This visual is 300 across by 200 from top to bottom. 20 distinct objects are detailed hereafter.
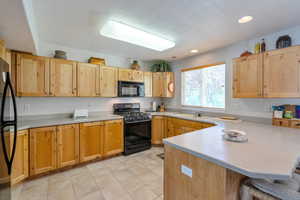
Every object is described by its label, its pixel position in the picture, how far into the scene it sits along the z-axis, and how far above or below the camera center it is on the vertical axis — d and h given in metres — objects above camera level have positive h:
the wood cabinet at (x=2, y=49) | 1.82 +0.70
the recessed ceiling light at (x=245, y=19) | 1.89 +1.16
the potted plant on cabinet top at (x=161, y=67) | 4.21 +1.04
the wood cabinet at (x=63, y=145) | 2.14 -0.88
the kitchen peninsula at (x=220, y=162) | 0.94 -0.46
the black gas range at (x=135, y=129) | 3.24 -0.76
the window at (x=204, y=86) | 3.24 +0.36
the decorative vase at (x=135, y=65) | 3.81 +0.97
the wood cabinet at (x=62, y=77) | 2.63 +0.44
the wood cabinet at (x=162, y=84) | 4.13 +0.47
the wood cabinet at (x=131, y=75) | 3.49 +0.66
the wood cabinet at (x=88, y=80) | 2.92 +0.44
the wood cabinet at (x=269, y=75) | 1.95 +0.40
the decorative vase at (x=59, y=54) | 2.74 +0.92
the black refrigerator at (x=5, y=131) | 1.29 -0.33
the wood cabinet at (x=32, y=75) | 2.36 +0.44
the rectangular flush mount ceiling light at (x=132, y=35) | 2.13 +1.14
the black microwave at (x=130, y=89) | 3.44 +0.28
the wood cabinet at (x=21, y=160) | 2.00 -0.95
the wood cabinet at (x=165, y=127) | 3.35 -0.75
